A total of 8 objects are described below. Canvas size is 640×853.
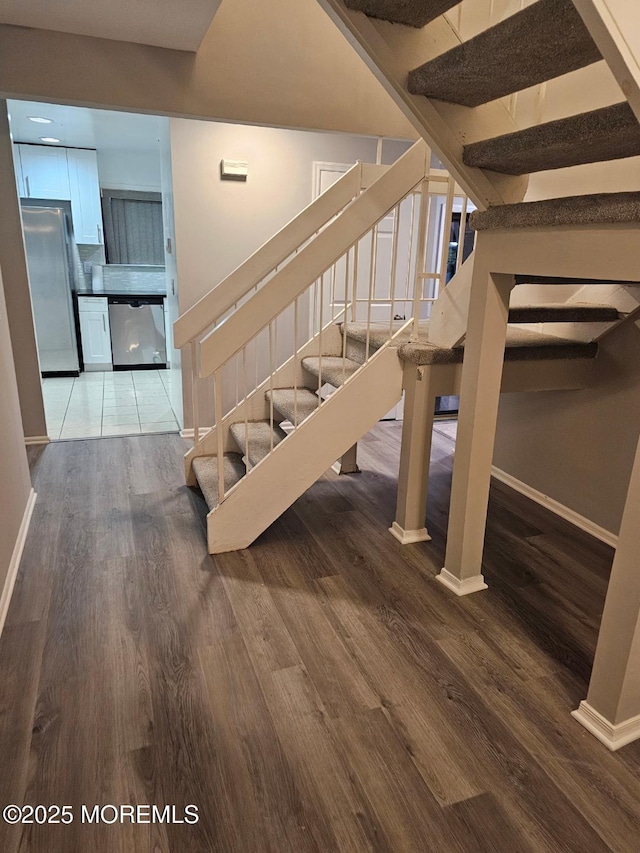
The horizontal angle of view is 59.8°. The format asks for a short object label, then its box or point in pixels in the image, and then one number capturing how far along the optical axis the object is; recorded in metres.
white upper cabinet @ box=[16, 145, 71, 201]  5.80
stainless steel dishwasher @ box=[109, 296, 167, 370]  6.38
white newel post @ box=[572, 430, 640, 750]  1.48
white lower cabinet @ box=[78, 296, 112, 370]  6.21
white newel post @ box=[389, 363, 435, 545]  2.54
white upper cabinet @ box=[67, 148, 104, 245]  5.97
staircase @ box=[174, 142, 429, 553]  2.41
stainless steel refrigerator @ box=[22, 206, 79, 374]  5.59
